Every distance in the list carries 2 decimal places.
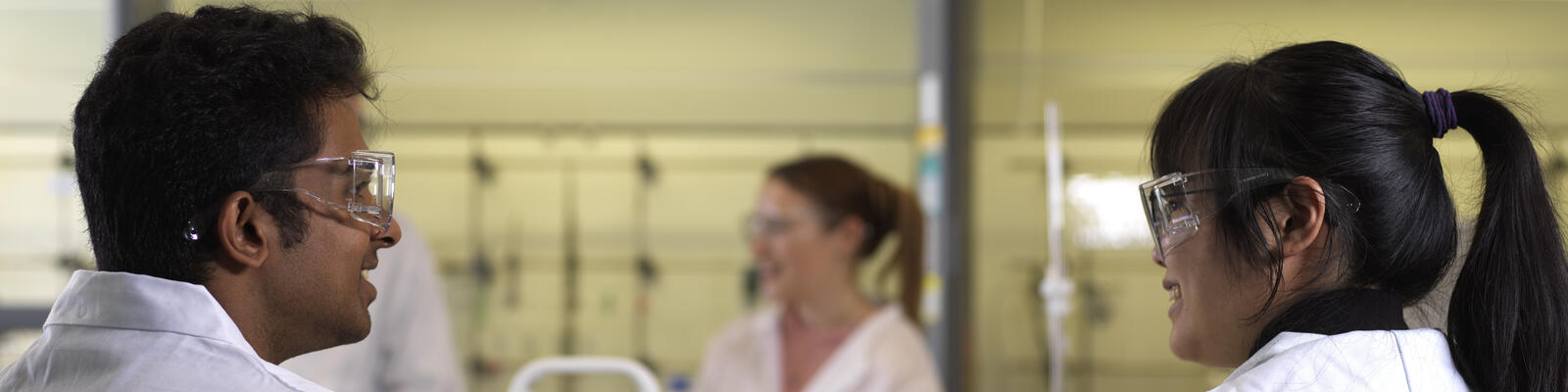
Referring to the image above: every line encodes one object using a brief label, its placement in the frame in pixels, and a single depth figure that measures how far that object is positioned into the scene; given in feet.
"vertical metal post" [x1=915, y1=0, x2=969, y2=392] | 11.05
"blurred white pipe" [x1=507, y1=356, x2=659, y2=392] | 6.47
